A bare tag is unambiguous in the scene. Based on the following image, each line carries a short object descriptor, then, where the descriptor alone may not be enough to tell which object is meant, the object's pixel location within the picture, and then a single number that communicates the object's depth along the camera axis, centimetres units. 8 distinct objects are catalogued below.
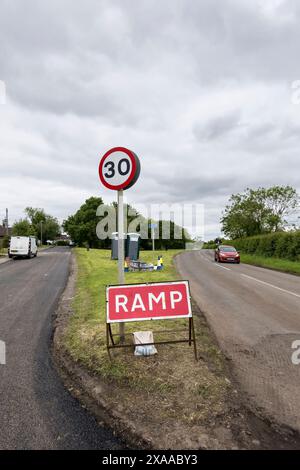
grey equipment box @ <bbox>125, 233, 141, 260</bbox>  2334
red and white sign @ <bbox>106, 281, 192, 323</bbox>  432
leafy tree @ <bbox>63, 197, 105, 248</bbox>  6150
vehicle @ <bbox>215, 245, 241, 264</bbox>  2548
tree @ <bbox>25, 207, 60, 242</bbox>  9738
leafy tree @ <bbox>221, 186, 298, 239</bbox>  4653
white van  2684
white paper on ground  433
